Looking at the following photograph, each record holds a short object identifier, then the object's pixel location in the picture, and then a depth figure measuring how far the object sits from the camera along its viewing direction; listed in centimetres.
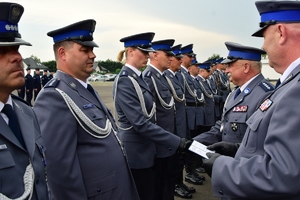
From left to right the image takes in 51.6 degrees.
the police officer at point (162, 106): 434
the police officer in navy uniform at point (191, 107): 606
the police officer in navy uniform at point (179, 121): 509
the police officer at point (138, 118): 360
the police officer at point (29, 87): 1900
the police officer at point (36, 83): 1962
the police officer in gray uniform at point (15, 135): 170
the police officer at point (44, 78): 2086
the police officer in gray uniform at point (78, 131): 239
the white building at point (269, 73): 3642
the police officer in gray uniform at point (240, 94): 329
